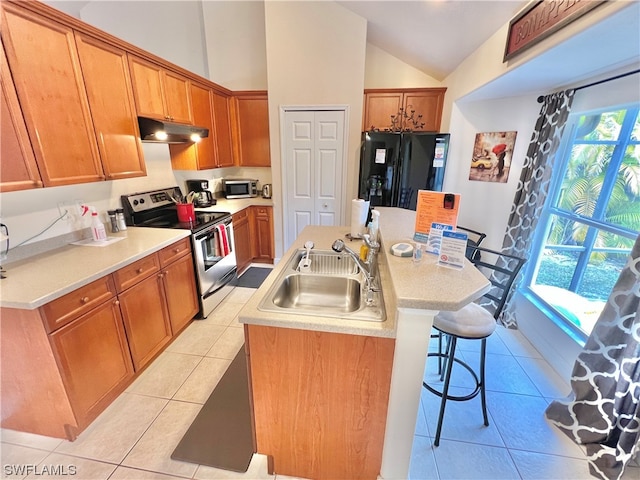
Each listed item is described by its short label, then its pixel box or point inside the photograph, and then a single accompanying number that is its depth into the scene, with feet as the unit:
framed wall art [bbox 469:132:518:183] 9.15
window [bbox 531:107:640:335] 5.85
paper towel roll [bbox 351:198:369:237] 6.39
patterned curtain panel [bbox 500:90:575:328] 7.12
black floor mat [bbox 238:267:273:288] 11.37
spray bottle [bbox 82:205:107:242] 6.56
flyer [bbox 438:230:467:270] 3.88
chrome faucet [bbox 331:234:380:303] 4.55
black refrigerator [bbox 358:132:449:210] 10.21
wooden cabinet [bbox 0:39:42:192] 4.68
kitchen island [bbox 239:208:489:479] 3.47
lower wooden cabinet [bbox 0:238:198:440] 4.56
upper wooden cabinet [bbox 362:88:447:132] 11.50
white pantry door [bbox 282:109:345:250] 11.32
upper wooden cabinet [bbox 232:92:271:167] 12.19
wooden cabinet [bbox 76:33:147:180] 6.08
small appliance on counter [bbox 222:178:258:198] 12.73
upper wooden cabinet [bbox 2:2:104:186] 4.81
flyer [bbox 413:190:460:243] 4.35
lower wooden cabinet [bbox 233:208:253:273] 11.30
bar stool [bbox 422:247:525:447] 4.72
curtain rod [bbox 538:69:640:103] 5.27
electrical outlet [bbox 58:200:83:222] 6.50
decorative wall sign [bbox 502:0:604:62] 4.20
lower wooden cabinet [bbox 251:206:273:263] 12.65
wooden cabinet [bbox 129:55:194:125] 7.36
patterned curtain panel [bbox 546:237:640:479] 4.48
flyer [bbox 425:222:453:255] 4.22
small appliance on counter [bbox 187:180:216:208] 11.07
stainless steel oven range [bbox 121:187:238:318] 8.27
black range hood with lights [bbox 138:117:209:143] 7.43
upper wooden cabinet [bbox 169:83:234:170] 10.03
